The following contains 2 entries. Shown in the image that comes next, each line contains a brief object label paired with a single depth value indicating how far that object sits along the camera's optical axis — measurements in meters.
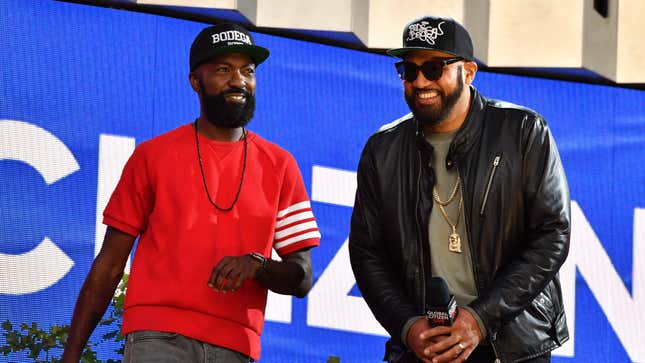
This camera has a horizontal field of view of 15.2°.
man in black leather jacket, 8.62
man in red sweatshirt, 8.92
